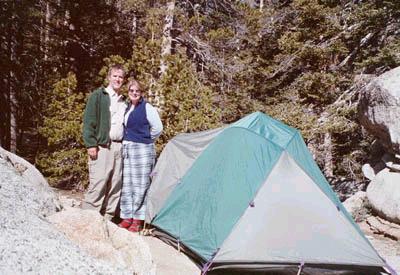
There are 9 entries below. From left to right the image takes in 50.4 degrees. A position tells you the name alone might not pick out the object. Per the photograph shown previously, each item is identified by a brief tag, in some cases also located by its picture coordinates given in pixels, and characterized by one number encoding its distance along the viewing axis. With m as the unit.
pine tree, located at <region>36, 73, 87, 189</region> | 8.62
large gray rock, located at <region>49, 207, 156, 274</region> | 3.52
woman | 5.53
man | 5.27
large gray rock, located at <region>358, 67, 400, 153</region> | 8.19
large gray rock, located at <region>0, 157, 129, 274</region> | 2.79
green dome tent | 4.88
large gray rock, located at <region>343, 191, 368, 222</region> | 8.66
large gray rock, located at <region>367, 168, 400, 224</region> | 7.84
